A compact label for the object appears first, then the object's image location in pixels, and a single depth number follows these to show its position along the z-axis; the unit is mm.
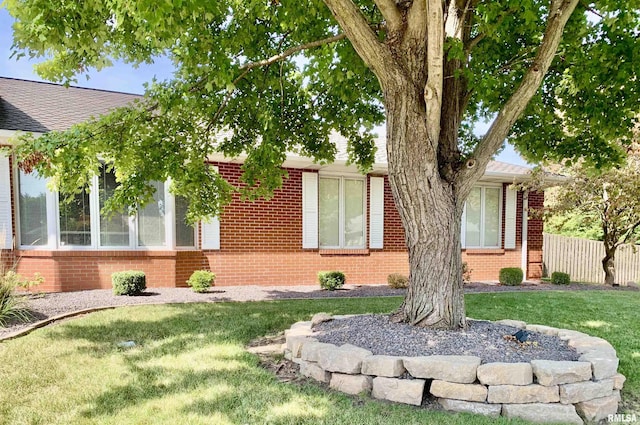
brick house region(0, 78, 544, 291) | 8156
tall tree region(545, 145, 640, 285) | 10094
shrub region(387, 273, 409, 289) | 9500
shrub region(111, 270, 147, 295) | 7668
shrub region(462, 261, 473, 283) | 10400
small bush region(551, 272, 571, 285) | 10914
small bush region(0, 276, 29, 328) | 5566
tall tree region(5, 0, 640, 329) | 3982
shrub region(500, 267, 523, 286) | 10516
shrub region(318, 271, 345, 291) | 9133
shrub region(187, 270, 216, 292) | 8258
